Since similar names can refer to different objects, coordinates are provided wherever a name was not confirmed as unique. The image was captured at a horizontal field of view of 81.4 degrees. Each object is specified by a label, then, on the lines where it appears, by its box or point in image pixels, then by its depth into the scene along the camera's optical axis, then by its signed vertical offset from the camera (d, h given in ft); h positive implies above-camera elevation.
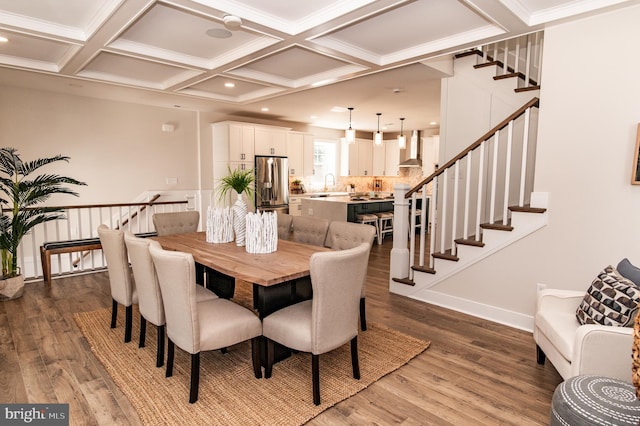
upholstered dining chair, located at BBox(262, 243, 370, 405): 6.95 -2.69
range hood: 30.09 +2.34
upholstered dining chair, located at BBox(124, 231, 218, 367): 8.12 -2.41
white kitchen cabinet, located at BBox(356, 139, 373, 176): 33.24 +2.12
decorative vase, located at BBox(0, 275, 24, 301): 13.11 -3.93
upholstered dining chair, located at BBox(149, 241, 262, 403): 7.01 -2.85
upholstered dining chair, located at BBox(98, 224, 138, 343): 9.47 -2.39
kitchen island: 21.94 -1.63
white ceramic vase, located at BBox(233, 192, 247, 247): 10.52 -1.23
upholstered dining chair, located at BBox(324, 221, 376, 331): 10.39 -1.60
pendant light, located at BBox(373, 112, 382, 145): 23.69 +2.77
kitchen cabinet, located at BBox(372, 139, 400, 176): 33.37 +2.00
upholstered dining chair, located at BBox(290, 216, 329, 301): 11.78 -1.63
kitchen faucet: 32.53 +0.21
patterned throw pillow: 6.53 -2.16
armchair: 6.21 -2.88
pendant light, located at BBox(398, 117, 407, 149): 25.86 +2.79
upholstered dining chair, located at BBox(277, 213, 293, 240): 13.03 -1.64
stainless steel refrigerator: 24.79 -0.29
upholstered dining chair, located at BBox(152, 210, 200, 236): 13.37 -1.61
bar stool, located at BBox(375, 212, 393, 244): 23.27 -2.81
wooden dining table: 7.66 -1.90
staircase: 10.99 -0.62
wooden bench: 14.96 -2.89
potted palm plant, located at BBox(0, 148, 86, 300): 13.43 -1.45
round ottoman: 4.88 -3.03
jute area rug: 6.97 -4.36
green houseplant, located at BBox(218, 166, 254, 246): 10.44 -0.79
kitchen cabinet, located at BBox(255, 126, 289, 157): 24.73 +2.66
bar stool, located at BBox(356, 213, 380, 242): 22.03 -2.27
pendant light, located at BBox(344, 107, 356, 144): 21.93 +2.64
